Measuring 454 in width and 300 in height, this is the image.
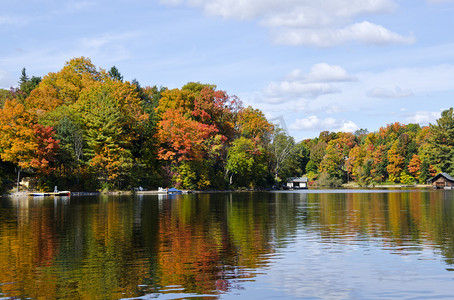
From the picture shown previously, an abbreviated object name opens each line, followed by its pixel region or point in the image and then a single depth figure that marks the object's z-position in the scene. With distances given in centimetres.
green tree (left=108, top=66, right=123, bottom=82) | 13588
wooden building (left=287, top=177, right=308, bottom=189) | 16718
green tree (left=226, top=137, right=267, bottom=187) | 11124
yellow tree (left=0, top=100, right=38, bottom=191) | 7681
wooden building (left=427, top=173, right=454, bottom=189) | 12888
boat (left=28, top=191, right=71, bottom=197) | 7781
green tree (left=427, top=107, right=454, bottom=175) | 13838
